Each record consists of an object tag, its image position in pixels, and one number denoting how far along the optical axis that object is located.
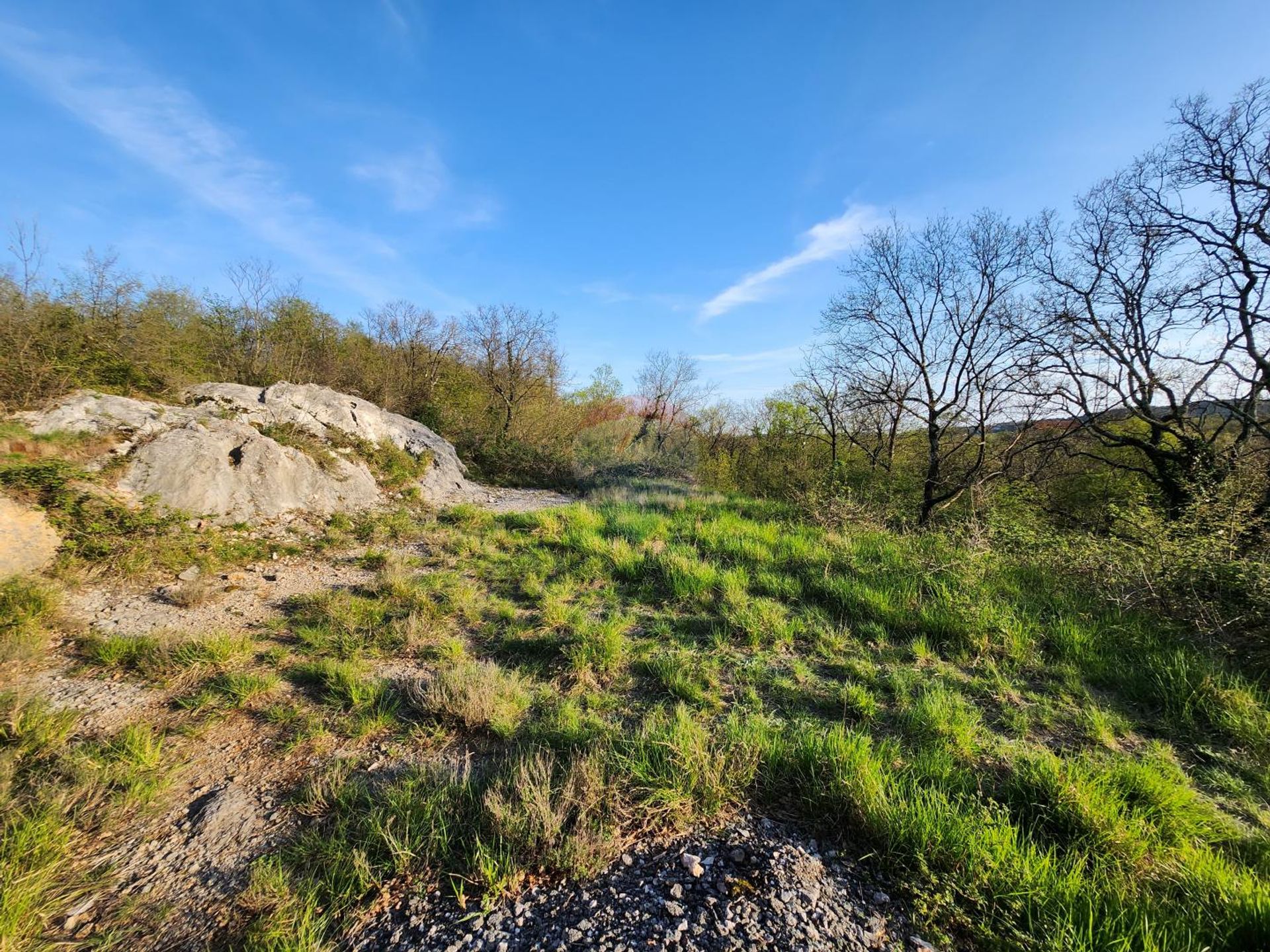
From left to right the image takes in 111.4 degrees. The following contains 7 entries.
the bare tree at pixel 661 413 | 20.27
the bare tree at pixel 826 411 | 14.84
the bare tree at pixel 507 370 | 17.73
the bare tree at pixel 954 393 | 11.43
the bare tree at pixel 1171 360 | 8.32
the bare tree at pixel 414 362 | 16.42
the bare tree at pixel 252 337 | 11.88
